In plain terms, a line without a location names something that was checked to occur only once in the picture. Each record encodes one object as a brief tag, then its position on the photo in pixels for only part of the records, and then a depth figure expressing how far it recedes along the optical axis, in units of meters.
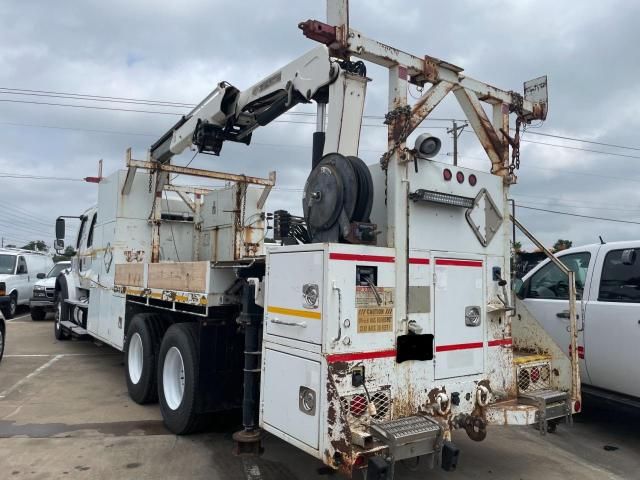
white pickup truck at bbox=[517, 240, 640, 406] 5.25
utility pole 26.28
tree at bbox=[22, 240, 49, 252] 74.61
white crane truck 3.46
